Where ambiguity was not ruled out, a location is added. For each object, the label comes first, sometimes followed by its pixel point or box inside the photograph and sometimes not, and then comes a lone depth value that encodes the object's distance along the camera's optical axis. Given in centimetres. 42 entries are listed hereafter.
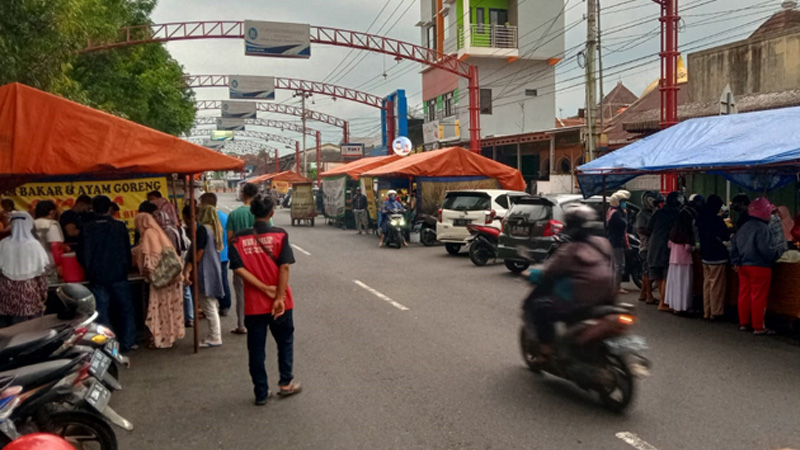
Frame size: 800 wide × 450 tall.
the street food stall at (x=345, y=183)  2542
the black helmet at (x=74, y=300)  493
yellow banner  888
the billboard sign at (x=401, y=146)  2956
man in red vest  515
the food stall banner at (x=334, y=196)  2820
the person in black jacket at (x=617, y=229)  1064
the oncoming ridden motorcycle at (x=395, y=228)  1838
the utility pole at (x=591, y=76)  1812
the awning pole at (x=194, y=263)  715
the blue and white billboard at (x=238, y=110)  4650
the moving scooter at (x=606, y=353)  505
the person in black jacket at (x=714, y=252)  824
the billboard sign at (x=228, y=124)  5007
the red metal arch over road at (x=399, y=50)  2034
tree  864
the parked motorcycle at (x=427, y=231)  1930
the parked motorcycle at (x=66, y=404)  389
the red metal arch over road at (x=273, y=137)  7481
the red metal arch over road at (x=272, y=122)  5729
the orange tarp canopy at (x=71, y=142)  616
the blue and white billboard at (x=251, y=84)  3847
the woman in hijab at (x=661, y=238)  909
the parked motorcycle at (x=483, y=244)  1403
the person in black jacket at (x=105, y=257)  678
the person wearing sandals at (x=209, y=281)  745
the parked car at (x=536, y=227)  1169
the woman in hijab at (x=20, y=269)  606
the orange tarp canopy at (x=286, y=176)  4907
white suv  1587
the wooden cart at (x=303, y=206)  2956
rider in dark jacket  530
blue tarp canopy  738
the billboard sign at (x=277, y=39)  2452
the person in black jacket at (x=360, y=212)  2412
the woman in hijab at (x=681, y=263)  872
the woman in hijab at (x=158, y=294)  692
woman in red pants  745
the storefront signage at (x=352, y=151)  4434
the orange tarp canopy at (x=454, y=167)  1975
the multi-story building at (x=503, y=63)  3562
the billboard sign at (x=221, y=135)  7686
